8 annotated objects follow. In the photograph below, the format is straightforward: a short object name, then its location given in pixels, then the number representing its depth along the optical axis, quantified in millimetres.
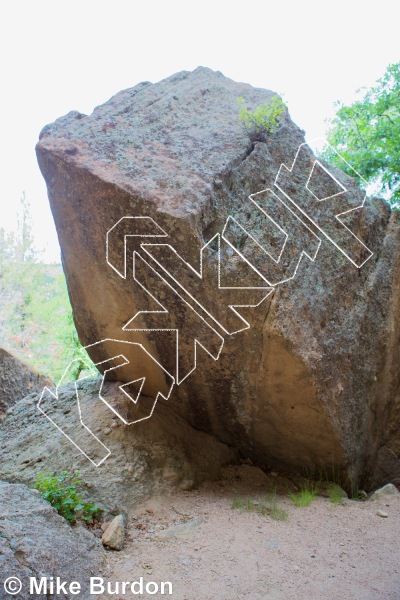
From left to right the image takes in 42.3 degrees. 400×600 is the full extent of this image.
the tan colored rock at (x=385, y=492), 3683
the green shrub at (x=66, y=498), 2908
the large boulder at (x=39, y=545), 2223
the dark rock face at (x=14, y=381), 4875
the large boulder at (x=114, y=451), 3385
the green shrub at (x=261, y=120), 3752
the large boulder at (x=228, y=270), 3258
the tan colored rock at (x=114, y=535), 2848
